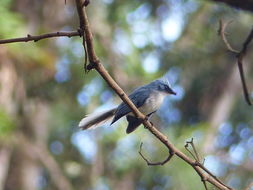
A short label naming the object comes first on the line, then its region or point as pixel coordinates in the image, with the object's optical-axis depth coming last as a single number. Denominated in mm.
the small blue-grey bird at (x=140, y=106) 7095
